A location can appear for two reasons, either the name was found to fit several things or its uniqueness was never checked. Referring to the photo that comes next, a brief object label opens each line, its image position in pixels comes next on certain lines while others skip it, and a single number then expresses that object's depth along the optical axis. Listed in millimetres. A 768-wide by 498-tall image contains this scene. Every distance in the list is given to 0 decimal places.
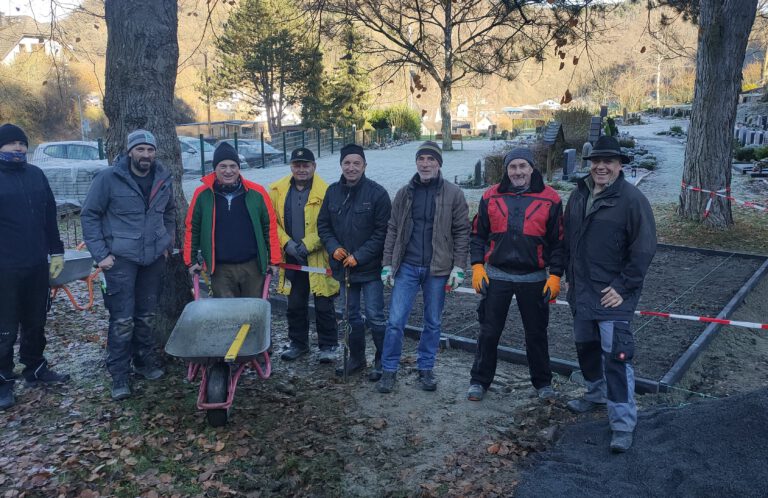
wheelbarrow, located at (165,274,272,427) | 4152
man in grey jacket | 4656
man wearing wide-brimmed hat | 3828
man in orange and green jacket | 4980
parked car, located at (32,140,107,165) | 15820
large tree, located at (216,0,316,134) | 40250
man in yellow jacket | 5402
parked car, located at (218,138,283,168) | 25417
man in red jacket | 4371
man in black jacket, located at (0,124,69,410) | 4641
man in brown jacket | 4730
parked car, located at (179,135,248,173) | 21250
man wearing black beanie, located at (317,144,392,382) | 5027
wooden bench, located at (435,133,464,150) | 47516
